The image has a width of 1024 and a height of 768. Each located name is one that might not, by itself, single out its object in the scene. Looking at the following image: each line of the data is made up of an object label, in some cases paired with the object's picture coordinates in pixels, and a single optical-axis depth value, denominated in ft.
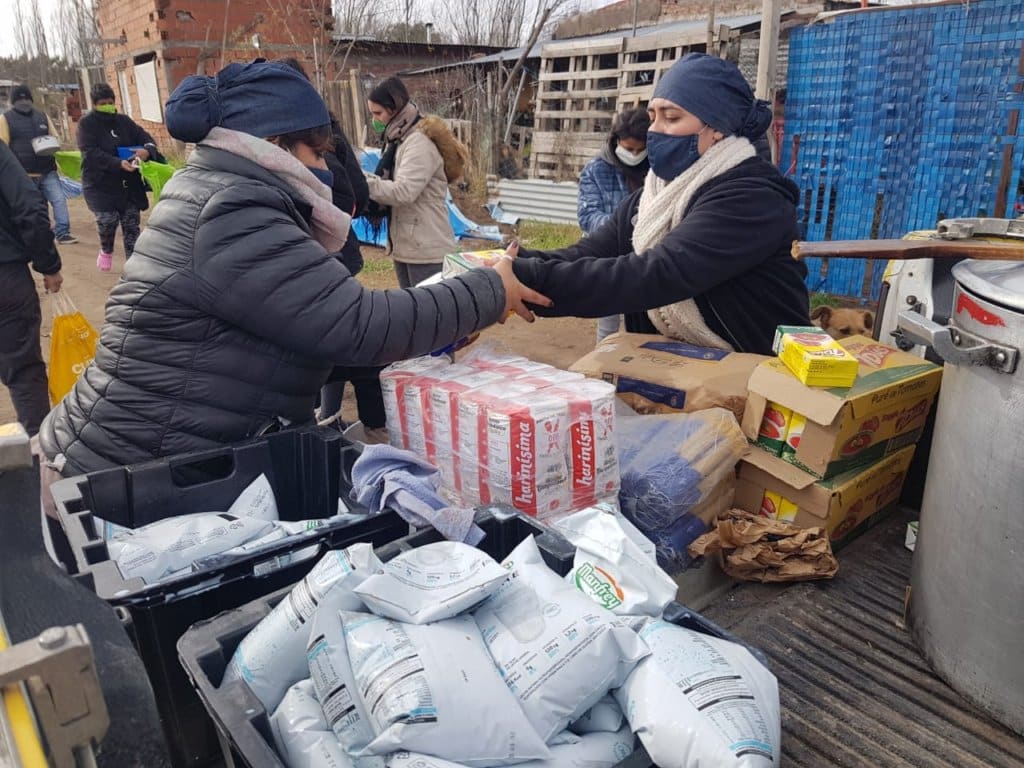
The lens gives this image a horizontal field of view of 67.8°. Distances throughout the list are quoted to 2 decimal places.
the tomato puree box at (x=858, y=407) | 6.82
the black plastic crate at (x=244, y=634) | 3.45
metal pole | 16.83
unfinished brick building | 49.85
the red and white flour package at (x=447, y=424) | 6.20
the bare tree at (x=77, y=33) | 85.46
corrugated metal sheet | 36.09
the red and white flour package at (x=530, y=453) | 5.66
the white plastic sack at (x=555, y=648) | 3.70
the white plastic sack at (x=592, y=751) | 3.64
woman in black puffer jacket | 5.66
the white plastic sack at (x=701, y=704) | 3.56
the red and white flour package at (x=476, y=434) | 5.90
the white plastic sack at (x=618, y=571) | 4.38
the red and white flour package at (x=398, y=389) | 6.69
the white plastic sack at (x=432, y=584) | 3.84
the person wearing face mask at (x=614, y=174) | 15.08
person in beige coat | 16.10
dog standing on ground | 13.30
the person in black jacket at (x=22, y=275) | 12.94
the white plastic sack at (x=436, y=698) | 3.36
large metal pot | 5.09
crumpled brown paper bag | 6.93
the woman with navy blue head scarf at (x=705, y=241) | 7.89
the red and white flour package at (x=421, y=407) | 6.46
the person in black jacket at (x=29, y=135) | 28.37
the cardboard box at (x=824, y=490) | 7.08
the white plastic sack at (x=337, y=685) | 3.55
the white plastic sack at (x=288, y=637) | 3.92
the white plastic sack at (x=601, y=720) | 3.93
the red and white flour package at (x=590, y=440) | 5.88
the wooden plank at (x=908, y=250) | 6.04
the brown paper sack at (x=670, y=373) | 7.59
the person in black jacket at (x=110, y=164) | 27.32
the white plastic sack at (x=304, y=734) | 3.55
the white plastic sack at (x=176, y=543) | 5.17
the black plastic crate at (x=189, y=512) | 4.43
